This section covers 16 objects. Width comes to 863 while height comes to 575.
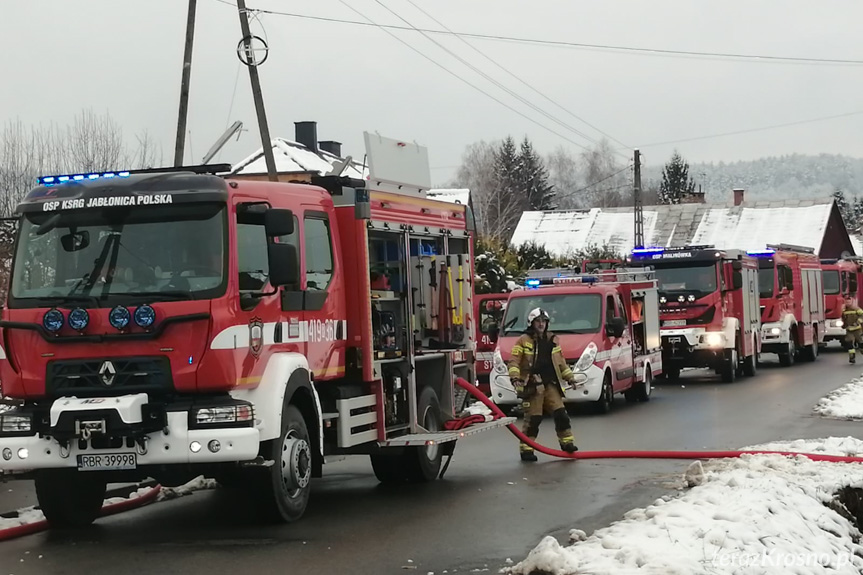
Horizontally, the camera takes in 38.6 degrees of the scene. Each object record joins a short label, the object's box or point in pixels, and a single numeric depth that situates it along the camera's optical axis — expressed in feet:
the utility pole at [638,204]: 148.66
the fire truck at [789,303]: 106.01
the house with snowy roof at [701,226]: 240.12
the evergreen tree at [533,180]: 345.92
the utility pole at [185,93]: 79.51
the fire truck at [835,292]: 138.51
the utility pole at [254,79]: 81.71
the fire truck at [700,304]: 88.02
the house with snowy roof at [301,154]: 153.89
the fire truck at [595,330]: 67.41
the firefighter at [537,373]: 48.16
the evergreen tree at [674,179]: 401.49
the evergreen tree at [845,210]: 422.20
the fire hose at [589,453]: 44.78
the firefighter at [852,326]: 108.06
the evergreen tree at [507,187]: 324.19
